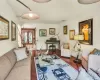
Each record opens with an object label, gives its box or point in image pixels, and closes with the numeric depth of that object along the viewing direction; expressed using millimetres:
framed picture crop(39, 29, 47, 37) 5809
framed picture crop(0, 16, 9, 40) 1853
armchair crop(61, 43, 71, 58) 3842
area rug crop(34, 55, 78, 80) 1987
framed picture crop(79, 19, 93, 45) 3014
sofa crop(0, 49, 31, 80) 1399
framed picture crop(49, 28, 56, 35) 5929
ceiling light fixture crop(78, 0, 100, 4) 1242
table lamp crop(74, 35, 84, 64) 3058
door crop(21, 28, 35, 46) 5976
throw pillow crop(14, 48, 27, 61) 2384
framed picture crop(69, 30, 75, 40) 4192
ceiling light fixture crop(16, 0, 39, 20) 1863
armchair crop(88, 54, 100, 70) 1912
